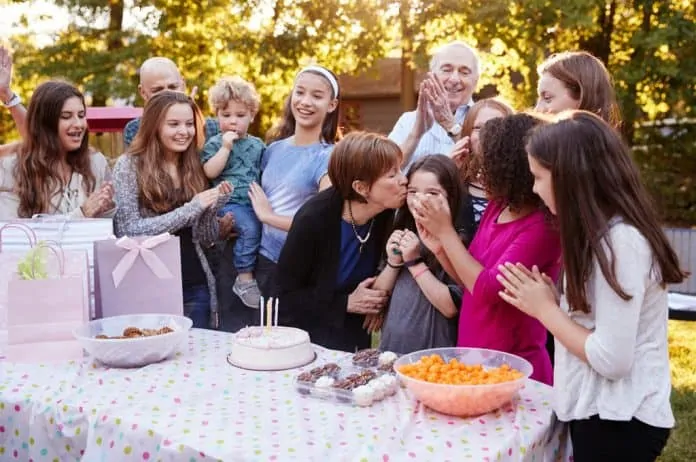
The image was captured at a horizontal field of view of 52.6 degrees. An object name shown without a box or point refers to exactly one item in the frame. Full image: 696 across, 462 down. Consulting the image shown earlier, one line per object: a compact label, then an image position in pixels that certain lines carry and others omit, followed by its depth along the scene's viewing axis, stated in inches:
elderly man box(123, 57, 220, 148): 154.9
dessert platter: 73.7
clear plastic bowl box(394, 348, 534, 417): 68.3
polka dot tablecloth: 64.5
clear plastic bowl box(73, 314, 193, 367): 85.0
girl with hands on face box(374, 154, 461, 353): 93.0
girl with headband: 126.2
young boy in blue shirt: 131.3
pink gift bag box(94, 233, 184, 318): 98.3
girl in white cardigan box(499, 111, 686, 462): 64.9
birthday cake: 84.9
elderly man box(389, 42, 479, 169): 130.2
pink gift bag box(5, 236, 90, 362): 88.4
